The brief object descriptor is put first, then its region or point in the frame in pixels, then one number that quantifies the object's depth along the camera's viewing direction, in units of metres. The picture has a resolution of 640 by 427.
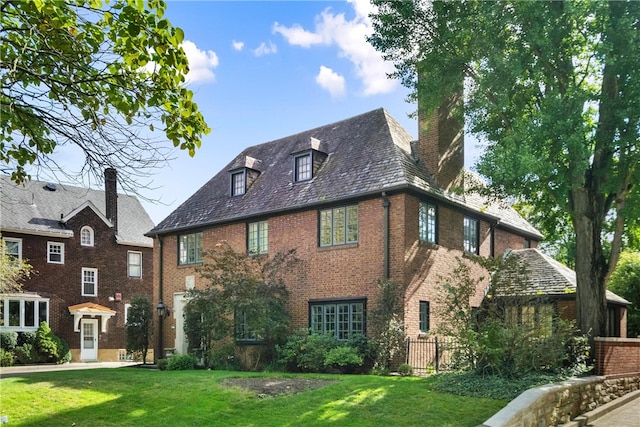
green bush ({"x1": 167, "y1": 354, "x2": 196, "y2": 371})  20.34
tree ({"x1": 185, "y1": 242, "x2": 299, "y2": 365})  19.11
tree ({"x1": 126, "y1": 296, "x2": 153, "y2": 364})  26.61
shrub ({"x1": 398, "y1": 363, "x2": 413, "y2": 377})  16.23
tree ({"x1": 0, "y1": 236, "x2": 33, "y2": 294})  24.44
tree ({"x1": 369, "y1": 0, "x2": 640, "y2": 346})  14.34
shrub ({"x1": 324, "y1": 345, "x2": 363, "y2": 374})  16.92
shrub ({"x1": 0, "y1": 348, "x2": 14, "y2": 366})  26.83
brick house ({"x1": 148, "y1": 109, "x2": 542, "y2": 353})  18.72
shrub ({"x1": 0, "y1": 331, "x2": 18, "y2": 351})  28.05
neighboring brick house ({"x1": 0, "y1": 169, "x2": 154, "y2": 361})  30.80
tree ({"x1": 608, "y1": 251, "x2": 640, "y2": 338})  27.78
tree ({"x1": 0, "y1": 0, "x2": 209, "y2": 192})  5.86
